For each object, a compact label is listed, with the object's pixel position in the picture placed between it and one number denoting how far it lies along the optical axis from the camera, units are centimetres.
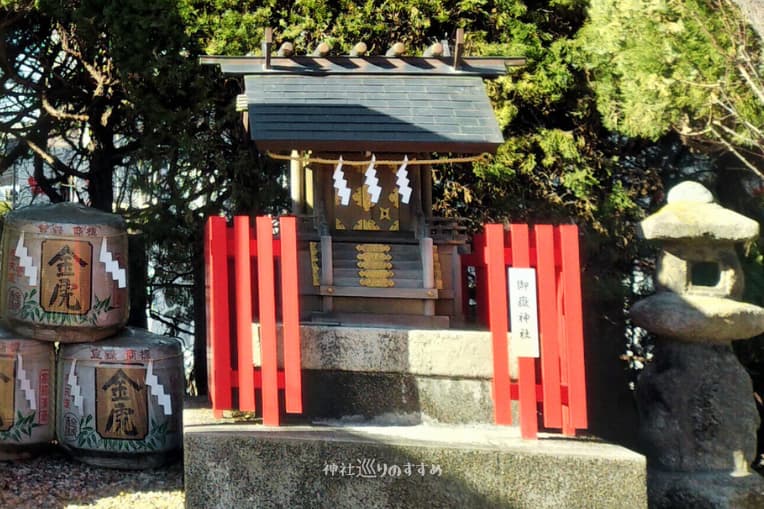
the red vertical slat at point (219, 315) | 516
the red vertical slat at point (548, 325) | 503
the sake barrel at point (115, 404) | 574
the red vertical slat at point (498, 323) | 505
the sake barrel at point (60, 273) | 567
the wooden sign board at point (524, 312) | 504
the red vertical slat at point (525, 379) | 504
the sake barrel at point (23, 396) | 568
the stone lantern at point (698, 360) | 583
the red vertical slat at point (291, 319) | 506
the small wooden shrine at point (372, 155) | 568
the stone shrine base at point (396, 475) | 482
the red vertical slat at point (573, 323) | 501
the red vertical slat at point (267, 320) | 507
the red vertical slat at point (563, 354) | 506
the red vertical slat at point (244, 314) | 513
